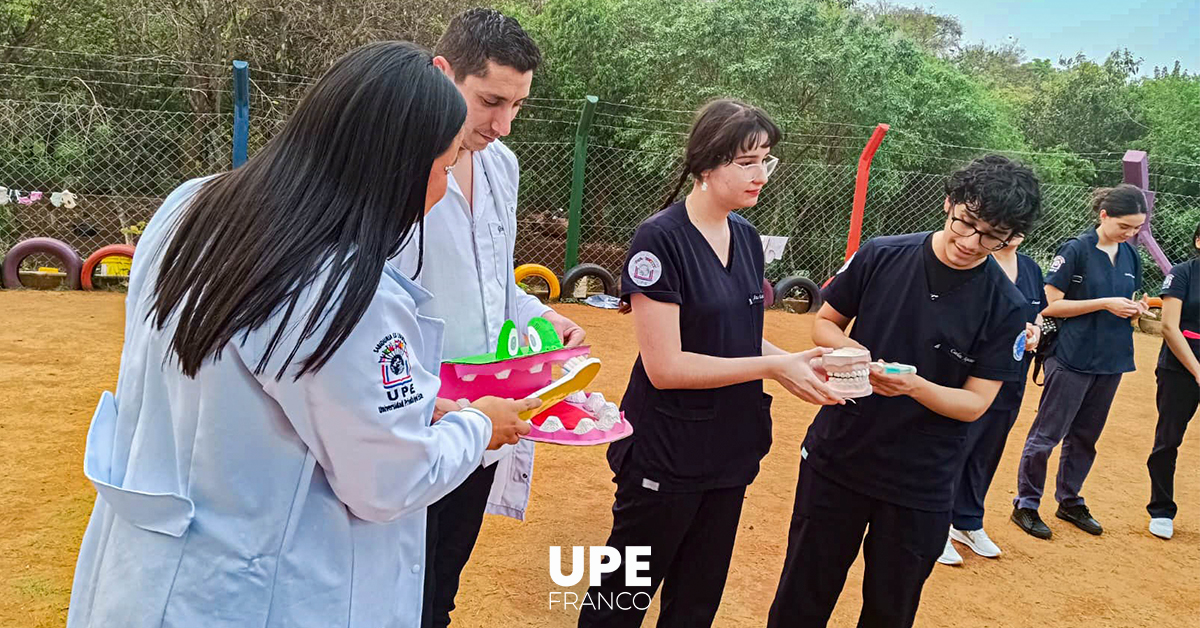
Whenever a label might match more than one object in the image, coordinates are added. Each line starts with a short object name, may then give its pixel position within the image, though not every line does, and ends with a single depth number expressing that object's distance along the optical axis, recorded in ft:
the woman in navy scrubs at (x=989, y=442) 12.62
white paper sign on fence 30.66
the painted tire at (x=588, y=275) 30.25
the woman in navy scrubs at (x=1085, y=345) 14.57
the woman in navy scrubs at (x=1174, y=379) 14.67
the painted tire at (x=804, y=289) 32.94
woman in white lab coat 3.99
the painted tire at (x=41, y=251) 25.18
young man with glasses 8.22
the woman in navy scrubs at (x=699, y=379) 7.84
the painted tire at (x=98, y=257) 26.00
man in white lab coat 7.30
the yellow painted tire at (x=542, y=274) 29.91
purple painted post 25.35
